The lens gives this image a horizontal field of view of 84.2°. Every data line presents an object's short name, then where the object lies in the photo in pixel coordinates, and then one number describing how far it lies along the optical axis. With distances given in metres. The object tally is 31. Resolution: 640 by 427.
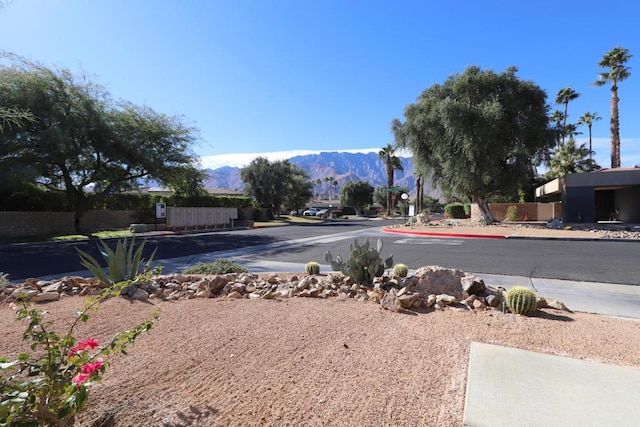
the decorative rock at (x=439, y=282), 6.00
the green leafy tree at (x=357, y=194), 79.94
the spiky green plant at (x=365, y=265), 6.64
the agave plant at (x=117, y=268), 6.43
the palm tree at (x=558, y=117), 54.19
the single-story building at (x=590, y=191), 25.42
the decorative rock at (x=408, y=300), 5.38
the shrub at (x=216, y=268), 8.13
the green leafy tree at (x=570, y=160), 40.28
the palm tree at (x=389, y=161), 64.12
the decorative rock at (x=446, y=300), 5.54
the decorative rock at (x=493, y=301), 5.52
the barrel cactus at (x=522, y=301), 5.03
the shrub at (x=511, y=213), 35.81
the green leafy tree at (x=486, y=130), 24.39
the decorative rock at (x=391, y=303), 5.26
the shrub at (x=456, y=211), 46.91
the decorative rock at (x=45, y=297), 5.65
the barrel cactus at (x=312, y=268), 8.22
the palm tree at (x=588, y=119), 56.03
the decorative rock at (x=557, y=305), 5.54
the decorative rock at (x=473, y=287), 5.88
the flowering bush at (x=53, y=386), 1.86
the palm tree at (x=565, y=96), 53.50
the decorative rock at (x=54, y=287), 6.22
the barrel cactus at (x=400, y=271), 7.28
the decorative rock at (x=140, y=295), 5.85
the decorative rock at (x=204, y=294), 6.11
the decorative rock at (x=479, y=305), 5.39
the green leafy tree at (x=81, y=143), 19.55
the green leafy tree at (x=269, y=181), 47.81
